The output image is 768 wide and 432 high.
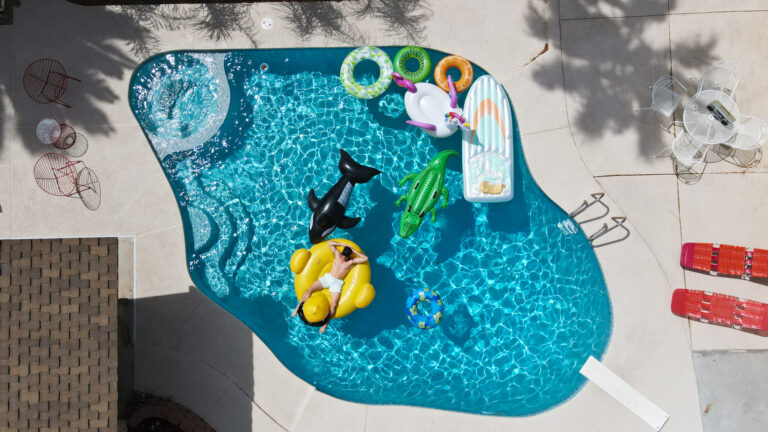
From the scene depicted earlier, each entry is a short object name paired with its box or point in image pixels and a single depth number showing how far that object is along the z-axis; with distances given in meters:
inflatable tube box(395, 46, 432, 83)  9.78
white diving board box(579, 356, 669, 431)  9.86
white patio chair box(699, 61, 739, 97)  9.99
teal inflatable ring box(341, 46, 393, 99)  9.66
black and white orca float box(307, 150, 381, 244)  9.16
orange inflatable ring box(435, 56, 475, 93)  9.72
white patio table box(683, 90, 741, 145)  9.69
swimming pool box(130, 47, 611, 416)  10.06
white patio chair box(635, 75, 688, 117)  9.93
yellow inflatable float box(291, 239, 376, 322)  9.09
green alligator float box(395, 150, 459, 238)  9.37
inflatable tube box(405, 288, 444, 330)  9.72
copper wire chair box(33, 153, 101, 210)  9.89
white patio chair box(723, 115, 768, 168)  9.95
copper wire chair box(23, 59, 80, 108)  9.94
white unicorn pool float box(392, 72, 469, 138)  9.41
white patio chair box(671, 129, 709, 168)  9.97
